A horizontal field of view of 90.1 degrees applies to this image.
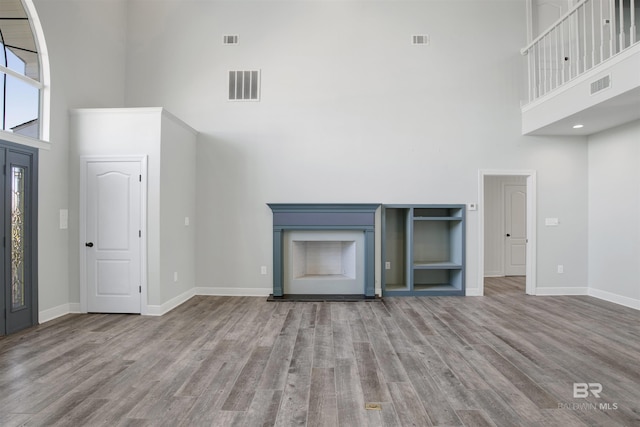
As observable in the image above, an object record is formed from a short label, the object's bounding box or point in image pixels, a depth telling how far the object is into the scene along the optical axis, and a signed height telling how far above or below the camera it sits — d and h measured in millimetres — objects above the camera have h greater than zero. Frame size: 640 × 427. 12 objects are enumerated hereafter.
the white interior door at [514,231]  6996 -374
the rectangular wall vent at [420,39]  5332 +2928
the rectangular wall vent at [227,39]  5359 +2936
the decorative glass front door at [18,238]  3396 -268
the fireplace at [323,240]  5020 -437
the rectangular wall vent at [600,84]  3643 +1523
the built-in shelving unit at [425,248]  5234 -579
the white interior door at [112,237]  4160 -304
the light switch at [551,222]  5328 -132
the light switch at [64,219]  4094 -68
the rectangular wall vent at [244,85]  5320 +2149
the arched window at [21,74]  3543 +1634
